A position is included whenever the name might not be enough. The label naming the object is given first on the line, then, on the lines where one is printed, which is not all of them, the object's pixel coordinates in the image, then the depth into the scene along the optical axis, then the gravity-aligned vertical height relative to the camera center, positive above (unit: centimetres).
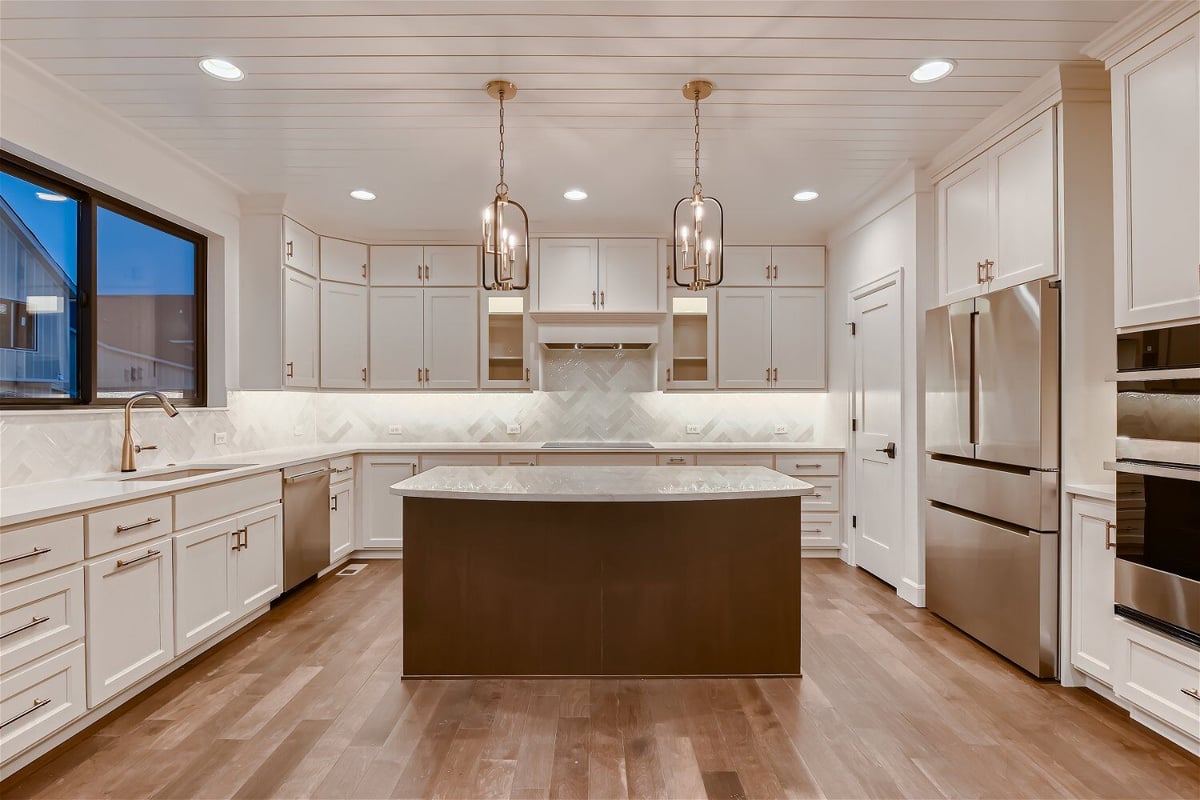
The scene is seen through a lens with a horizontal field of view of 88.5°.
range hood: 502 +58
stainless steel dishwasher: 387 -80
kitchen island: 280 -87
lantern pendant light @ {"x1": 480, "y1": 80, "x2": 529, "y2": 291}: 242 +63
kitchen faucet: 312 -18
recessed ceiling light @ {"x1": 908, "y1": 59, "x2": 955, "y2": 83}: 262 +143
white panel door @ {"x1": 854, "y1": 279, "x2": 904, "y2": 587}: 401 -23
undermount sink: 319 -39
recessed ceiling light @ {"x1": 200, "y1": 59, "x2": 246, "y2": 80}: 260 +143
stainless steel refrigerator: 273 -34
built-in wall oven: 209 -29
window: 278 +55
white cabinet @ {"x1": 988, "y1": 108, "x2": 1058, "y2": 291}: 278 +93
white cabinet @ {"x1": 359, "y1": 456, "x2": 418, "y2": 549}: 493 -79
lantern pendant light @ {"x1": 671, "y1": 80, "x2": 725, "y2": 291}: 241 +60
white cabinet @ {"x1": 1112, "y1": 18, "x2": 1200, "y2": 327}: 212 +80
